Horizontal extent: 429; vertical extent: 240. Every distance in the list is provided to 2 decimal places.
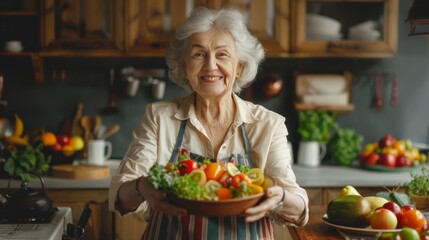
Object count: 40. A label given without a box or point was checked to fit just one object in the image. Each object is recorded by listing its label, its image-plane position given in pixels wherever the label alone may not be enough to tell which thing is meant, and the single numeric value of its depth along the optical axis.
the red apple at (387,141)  3.70
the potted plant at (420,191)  2.35
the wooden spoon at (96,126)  3.86
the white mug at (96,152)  3.63
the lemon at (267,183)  1.72
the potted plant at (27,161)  3.25
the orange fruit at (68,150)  3.57
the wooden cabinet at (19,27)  3.79
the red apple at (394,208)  1.99
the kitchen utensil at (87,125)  3.84
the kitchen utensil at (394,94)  3.99
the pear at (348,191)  2.27
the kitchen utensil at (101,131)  3.85
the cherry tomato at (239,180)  1.57
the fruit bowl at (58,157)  3.50
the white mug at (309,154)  3.78
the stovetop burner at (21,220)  2.25
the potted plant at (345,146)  3.76
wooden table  2.02
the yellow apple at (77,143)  3.64
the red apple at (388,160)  3.54
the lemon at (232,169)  1.65
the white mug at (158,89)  3.88
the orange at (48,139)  3.51
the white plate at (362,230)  1.94
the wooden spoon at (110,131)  3.84
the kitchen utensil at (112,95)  3.92
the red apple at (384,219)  1.95
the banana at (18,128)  3.78
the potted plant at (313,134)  3.78
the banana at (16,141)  3.52
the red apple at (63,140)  3.58
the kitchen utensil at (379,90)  3.98
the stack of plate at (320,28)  3.63
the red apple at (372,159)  3.60
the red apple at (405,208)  2.05
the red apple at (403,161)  3.53
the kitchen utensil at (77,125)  3.89
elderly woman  1.92
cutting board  3.34
